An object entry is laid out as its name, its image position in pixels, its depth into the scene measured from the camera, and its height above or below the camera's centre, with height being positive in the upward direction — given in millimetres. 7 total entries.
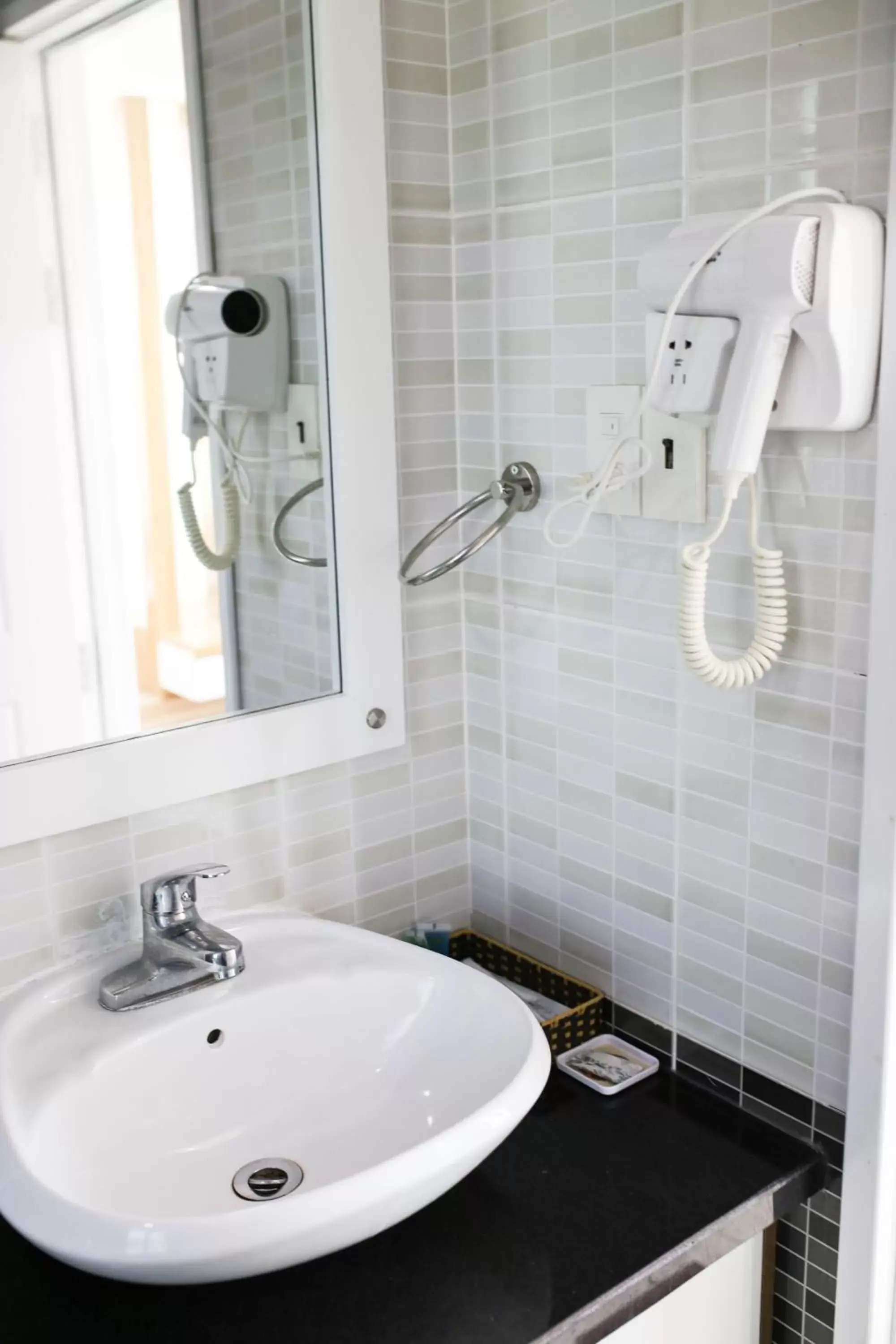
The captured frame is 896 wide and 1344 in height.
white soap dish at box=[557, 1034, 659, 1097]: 1304 -712
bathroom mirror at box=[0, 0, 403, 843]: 1187 -25
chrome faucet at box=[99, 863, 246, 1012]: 1247 -556
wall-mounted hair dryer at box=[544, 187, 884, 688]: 995 +22
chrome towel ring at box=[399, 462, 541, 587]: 1367 -134
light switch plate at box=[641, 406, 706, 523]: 1188 -97
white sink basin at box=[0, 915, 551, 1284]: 965 -626
